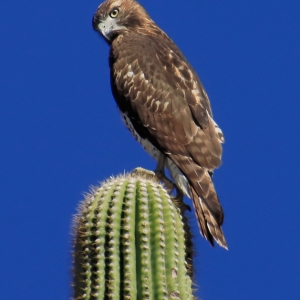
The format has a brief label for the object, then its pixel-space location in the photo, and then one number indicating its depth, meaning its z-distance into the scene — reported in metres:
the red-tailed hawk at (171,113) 11.82
